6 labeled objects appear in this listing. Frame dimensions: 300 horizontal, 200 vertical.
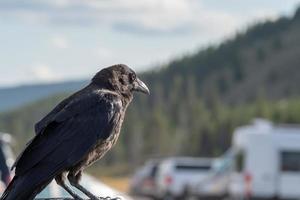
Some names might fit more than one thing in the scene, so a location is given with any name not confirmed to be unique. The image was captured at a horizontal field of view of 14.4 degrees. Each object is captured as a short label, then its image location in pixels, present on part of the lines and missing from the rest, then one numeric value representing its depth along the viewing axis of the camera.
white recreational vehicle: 32.56
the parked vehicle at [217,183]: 34.19
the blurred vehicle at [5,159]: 15.02
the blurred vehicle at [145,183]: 46.00
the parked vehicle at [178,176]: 42.34
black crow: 7.08
